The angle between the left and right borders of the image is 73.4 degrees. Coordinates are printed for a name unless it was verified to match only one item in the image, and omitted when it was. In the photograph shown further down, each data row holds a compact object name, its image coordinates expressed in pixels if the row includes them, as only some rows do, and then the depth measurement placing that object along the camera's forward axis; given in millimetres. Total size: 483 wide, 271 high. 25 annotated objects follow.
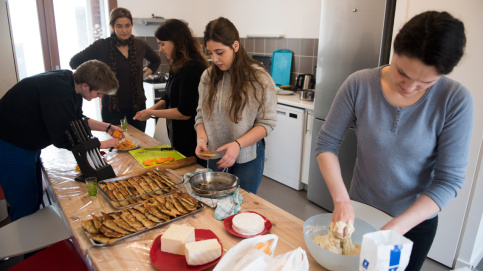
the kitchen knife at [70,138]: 1582
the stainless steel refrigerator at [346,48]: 2299
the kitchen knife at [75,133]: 1557
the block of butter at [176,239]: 1022
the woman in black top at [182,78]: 1973
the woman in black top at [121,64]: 2900
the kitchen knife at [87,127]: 1613
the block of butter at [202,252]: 973
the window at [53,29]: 3711
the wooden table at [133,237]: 1030
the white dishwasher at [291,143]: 3047
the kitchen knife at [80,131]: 1568
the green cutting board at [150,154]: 1905
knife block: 1541
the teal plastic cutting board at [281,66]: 3781
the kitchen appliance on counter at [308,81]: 3477
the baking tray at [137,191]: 1335
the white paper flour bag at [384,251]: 728
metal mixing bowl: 1378
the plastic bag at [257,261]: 804
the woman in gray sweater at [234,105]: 1542
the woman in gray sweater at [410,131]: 835
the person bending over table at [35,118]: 1625
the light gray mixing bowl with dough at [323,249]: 917
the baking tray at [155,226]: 1079
